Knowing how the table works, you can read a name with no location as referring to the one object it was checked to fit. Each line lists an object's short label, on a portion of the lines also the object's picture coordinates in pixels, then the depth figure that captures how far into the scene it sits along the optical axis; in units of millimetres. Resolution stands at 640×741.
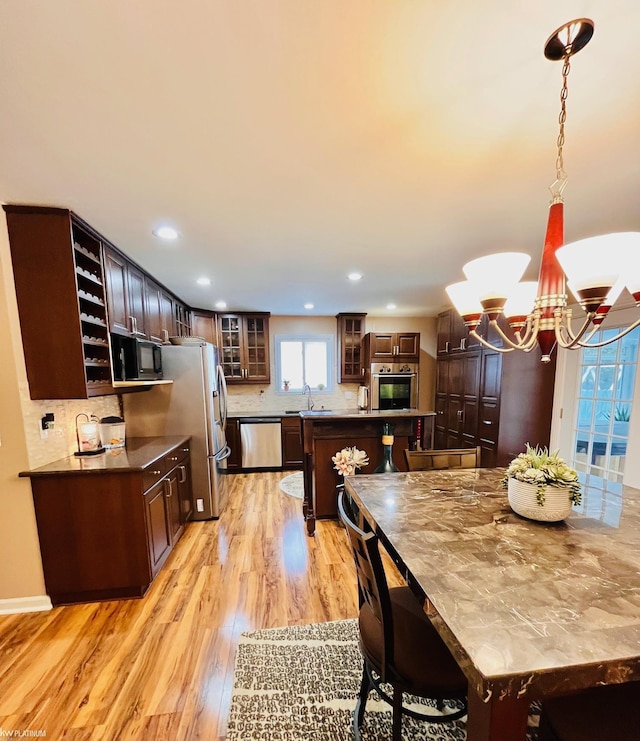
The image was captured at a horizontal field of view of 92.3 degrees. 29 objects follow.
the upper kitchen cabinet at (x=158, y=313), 2953
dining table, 633
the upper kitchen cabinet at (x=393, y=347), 4898
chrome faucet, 5199
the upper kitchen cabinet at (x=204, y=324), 4585
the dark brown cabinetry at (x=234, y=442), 4582
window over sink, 5200
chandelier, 923
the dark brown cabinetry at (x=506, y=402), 3334
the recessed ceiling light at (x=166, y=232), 2006
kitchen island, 3027
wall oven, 4867
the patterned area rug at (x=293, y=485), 3881
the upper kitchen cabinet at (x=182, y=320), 3891
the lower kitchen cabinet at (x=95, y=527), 1956
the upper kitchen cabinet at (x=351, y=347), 5105
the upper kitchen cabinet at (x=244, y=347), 4809
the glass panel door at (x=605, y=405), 2719
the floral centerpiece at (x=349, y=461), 2818
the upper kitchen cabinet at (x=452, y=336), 3943
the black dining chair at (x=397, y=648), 971
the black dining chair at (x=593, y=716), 767
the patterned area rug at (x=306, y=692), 1294
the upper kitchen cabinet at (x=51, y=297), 1814
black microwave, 2332
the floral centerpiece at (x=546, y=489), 1213
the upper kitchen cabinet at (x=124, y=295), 2282
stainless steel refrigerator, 3047
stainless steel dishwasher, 4582
